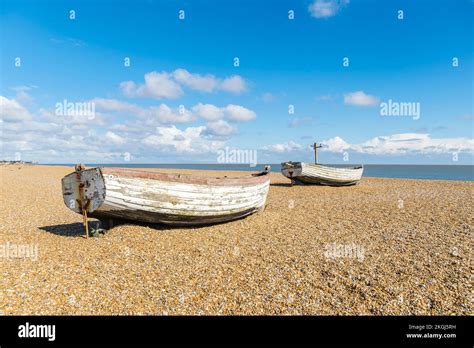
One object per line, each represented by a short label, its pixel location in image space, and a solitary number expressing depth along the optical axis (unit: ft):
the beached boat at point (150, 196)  25.96
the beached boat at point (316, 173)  75.46
